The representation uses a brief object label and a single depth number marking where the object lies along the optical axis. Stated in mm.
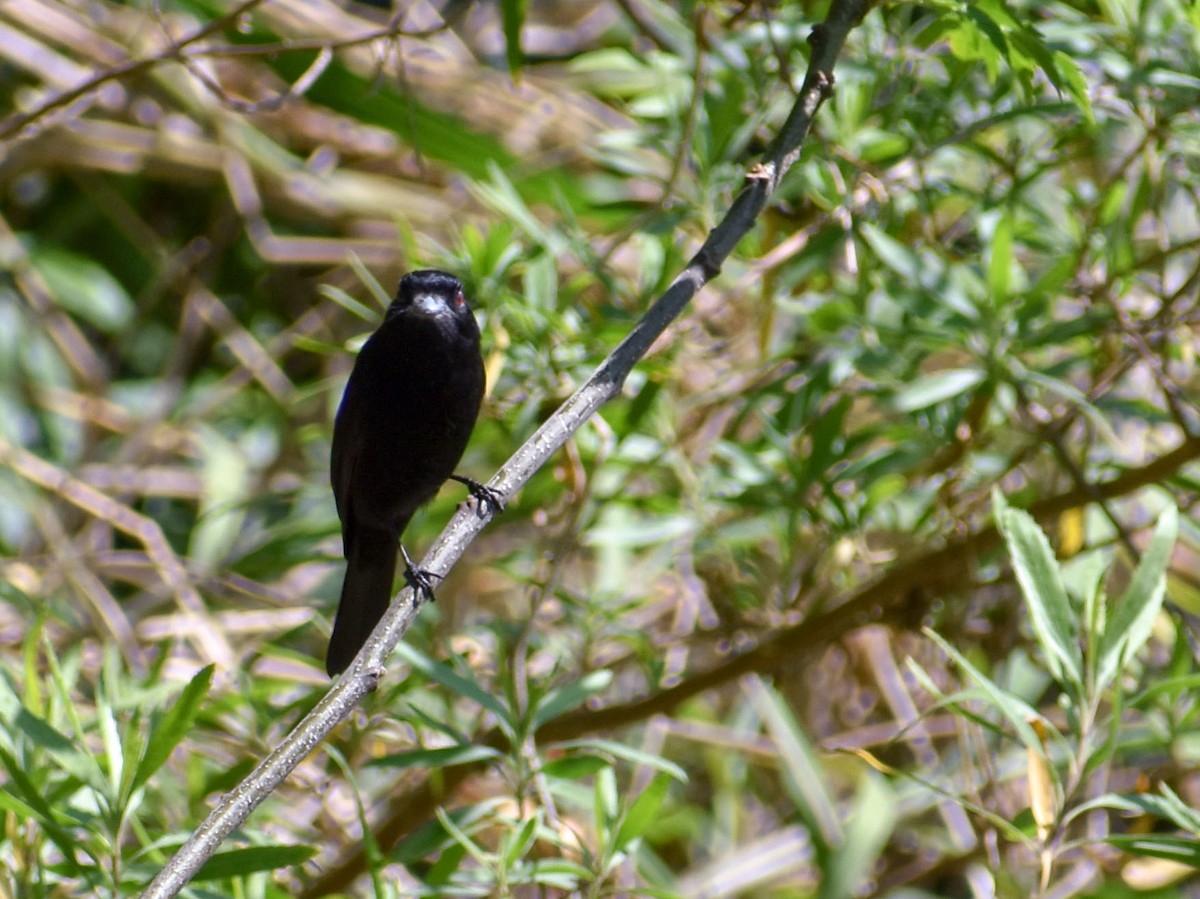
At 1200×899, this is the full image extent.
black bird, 6242
